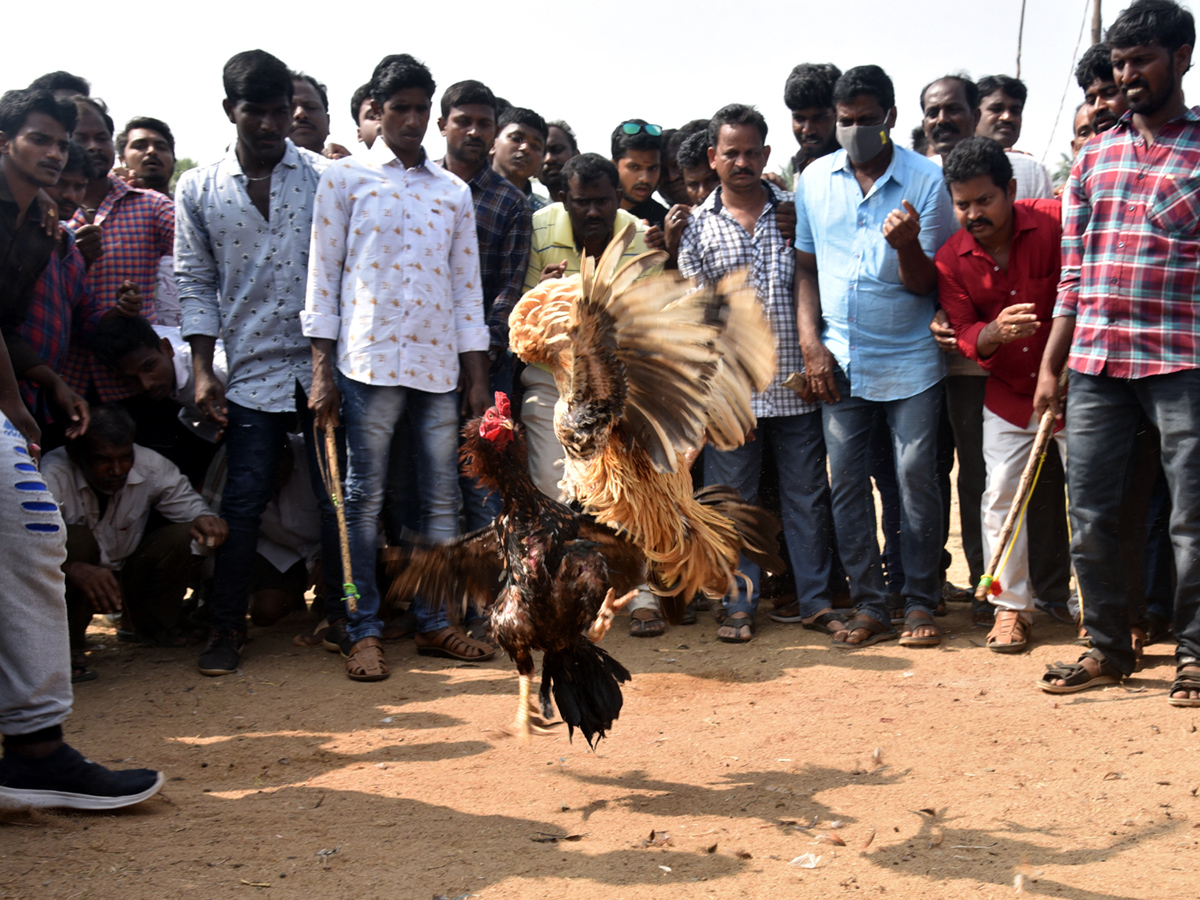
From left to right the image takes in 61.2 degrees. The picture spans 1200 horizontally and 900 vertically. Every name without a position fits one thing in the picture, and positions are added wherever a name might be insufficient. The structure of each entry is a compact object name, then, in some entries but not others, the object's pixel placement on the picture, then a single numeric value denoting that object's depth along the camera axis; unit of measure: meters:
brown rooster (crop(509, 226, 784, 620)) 3.44
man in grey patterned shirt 5.19
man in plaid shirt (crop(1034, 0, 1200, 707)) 4.20
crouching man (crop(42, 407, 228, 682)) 5.10
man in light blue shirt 5.22
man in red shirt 4.99
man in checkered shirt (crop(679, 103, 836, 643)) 5.57
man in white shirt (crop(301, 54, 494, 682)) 5.05
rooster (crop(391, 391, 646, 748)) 3.73
